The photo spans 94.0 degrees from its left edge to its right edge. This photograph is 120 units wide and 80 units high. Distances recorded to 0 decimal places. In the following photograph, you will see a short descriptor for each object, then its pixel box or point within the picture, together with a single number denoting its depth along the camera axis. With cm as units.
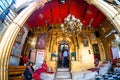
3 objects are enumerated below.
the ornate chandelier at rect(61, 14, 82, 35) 391
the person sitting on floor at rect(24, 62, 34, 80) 327
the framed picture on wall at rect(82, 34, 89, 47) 471
